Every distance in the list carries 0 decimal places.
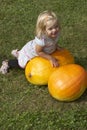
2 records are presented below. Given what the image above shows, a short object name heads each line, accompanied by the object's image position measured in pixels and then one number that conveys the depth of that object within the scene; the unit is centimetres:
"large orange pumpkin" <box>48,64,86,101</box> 469
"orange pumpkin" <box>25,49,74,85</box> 494
